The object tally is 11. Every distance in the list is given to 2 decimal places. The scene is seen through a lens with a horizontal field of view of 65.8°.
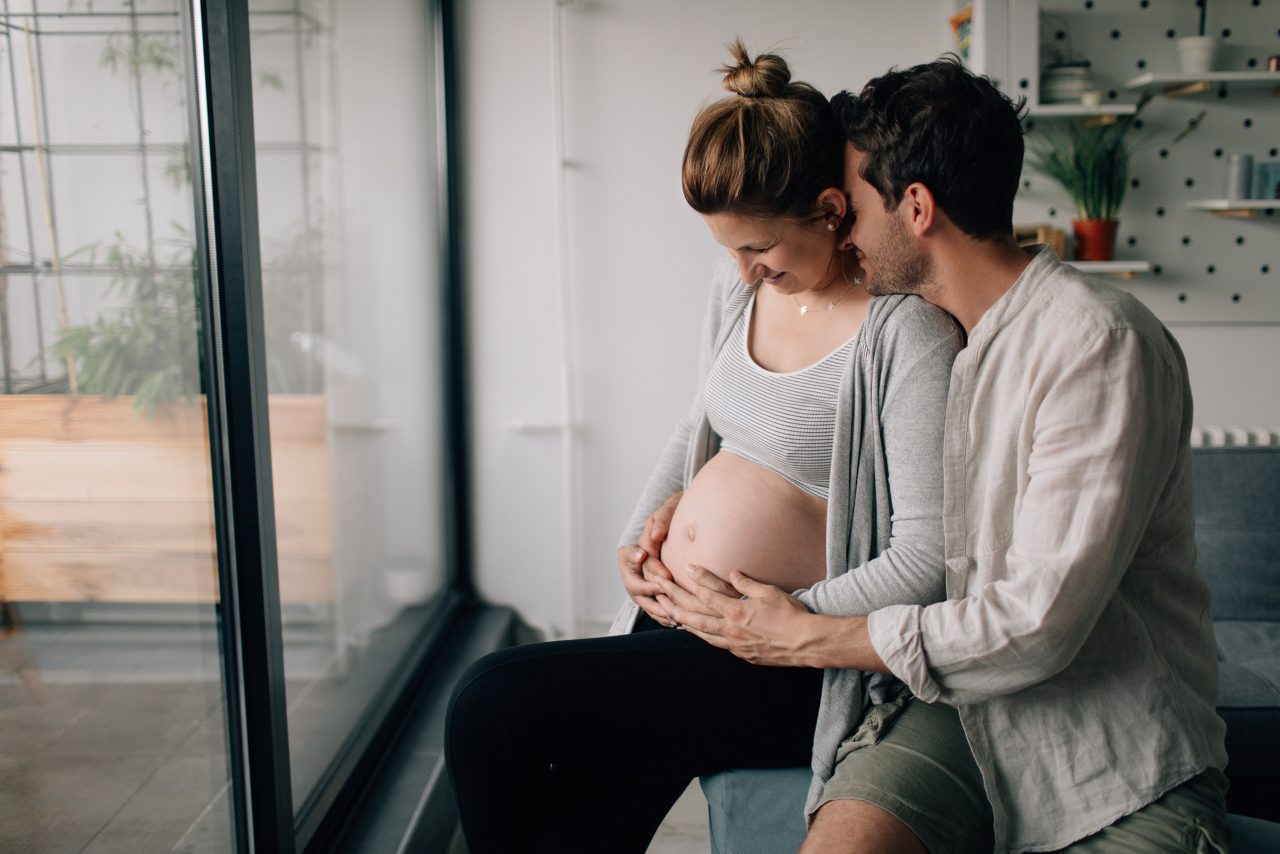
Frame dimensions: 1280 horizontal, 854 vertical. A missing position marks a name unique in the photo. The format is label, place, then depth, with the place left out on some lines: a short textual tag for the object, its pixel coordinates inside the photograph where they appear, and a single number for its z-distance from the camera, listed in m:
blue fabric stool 1.24
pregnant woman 1.18
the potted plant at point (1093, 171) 2.46
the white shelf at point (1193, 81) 2.39
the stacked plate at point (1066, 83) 2.44
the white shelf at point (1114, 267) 2.44
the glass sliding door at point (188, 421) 0.94
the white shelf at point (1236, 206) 2.44
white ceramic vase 2.41
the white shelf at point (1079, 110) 2.40
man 0.98
